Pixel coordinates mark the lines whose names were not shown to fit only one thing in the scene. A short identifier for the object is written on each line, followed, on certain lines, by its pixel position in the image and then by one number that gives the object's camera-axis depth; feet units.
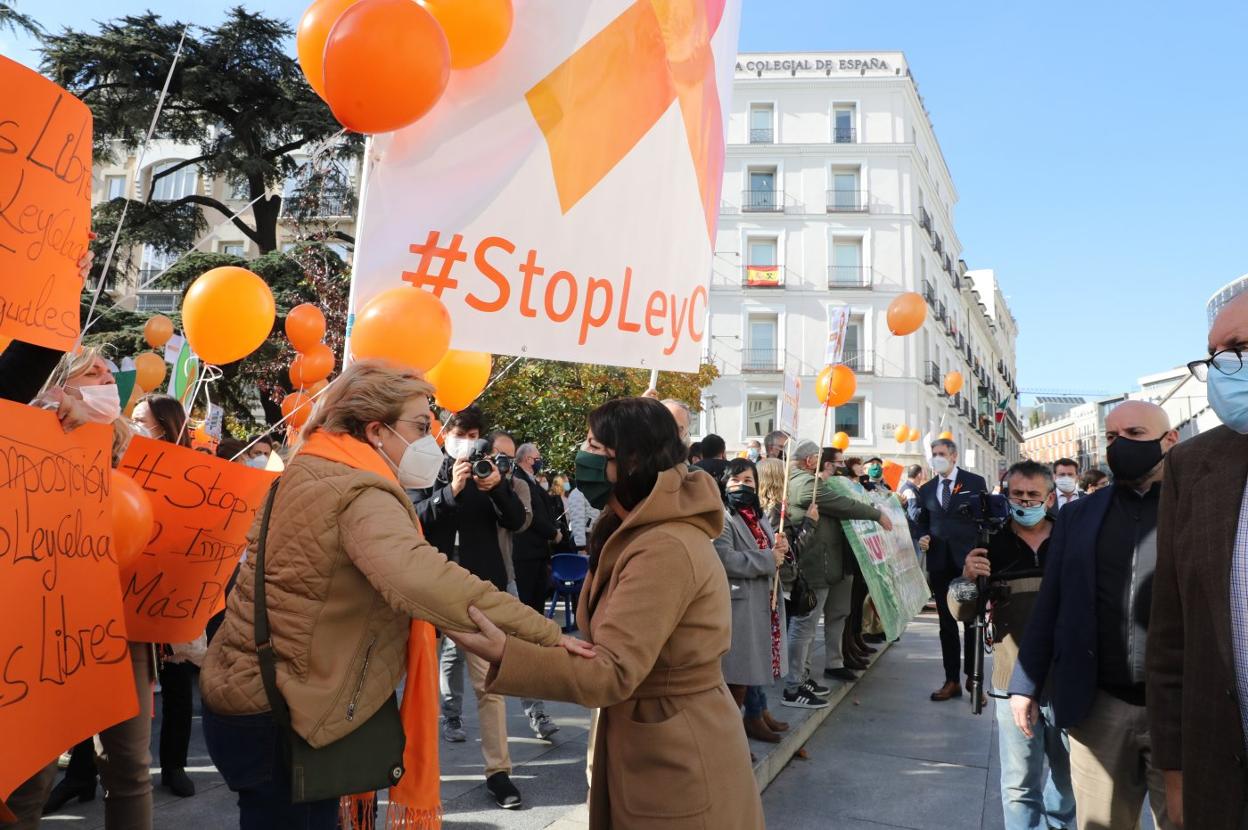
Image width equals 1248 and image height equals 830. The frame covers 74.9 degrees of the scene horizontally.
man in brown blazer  6.12
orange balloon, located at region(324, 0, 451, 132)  8.98
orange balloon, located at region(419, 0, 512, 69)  10.08
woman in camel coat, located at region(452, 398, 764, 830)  6.03
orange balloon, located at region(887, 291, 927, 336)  27.91
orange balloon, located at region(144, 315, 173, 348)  28.89
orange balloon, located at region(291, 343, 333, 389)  22.90
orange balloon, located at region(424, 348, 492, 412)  15.56
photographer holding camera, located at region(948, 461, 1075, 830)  11.00
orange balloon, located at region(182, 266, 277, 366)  13.07
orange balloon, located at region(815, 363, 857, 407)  23.61
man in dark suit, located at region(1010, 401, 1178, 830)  9.07
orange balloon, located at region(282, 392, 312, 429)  21.80
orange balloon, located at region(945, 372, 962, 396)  66.22
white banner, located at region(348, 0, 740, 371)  9.98
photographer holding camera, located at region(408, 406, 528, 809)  13.19
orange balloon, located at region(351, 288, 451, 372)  9.41
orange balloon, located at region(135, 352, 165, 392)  25.34
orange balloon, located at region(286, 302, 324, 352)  21.39
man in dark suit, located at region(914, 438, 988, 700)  21.29
